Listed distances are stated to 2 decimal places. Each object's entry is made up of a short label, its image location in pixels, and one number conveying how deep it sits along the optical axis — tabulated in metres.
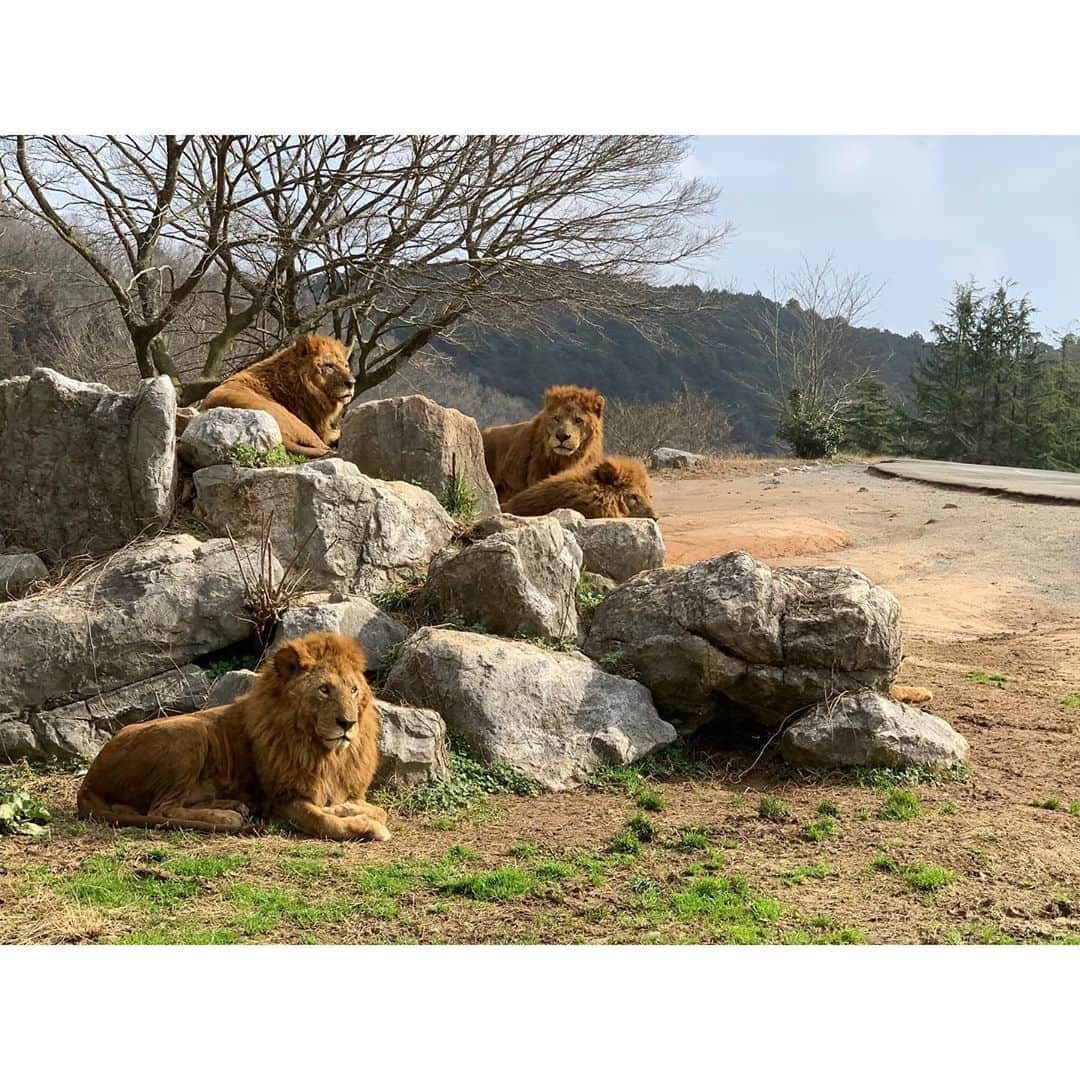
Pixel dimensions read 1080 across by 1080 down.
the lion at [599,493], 12.57
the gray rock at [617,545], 11.58
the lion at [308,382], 12.37
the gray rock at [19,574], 9.86
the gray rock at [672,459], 31.94
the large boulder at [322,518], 9.98
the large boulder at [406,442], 11.73
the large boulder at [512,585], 9.65
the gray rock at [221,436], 10.43
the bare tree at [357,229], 18.28
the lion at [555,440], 14.07
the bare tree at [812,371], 38.09
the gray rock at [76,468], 10.20
